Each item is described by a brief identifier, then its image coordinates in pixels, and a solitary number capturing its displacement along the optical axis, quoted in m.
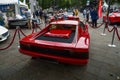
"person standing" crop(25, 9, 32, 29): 5.98
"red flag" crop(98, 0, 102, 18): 7.87
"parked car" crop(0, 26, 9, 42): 3.58
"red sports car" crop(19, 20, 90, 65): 1.86
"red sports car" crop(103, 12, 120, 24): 6.70
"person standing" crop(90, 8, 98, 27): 6.21
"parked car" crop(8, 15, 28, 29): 5.94
